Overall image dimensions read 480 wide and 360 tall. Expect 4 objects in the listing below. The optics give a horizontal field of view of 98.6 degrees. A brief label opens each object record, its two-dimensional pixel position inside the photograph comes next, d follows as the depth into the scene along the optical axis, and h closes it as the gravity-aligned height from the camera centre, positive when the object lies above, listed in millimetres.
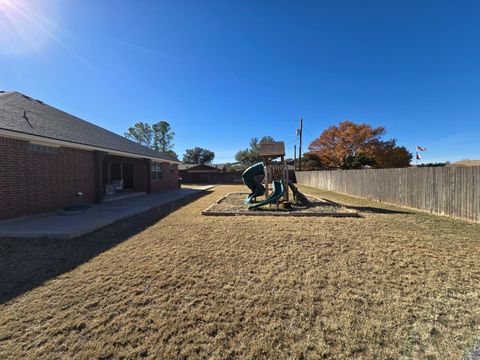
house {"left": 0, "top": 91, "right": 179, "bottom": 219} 6039 +743
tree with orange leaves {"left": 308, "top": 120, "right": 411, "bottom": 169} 31750 +4413
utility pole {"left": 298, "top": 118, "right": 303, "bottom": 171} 27031 +6060
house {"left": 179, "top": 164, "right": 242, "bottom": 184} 30672 +112
